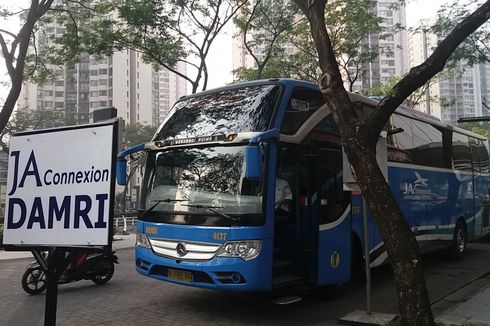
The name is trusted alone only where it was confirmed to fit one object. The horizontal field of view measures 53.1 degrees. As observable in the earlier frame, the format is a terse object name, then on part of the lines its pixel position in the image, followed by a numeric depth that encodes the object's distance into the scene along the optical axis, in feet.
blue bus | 20.45
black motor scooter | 27.07
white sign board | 9.30
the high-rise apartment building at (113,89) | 253.44
